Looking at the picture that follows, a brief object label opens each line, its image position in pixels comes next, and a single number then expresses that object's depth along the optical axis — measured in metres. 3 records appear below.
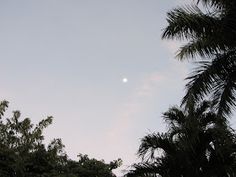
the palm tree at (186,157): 12.04
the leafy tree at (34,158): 20.69
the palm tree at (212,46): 9.52
